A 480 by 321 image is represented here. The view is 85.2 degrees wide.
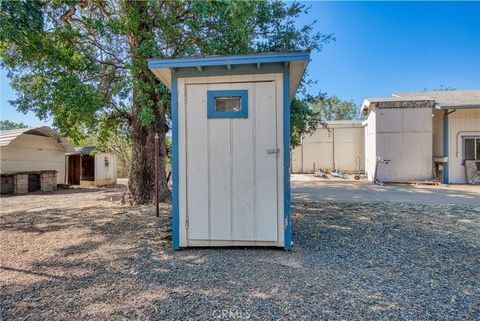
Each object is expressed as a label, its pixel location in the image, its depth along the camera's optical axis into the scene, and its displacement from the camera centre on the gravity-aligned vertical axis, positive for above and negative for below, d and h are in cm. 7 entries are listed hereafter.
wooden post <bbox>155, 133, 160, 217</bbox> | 452 -48
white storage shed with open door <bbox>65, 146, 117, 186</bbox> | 1318 -37
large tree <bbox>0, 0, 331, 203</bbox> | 482 +236
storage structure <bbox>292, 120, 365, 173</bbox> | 1598 +57
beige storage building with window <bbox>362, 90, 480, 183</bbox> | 1041 +85
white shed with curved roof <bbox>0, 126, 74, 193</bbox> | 1081 +16
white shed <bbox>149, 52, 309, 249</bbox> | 322 +11
